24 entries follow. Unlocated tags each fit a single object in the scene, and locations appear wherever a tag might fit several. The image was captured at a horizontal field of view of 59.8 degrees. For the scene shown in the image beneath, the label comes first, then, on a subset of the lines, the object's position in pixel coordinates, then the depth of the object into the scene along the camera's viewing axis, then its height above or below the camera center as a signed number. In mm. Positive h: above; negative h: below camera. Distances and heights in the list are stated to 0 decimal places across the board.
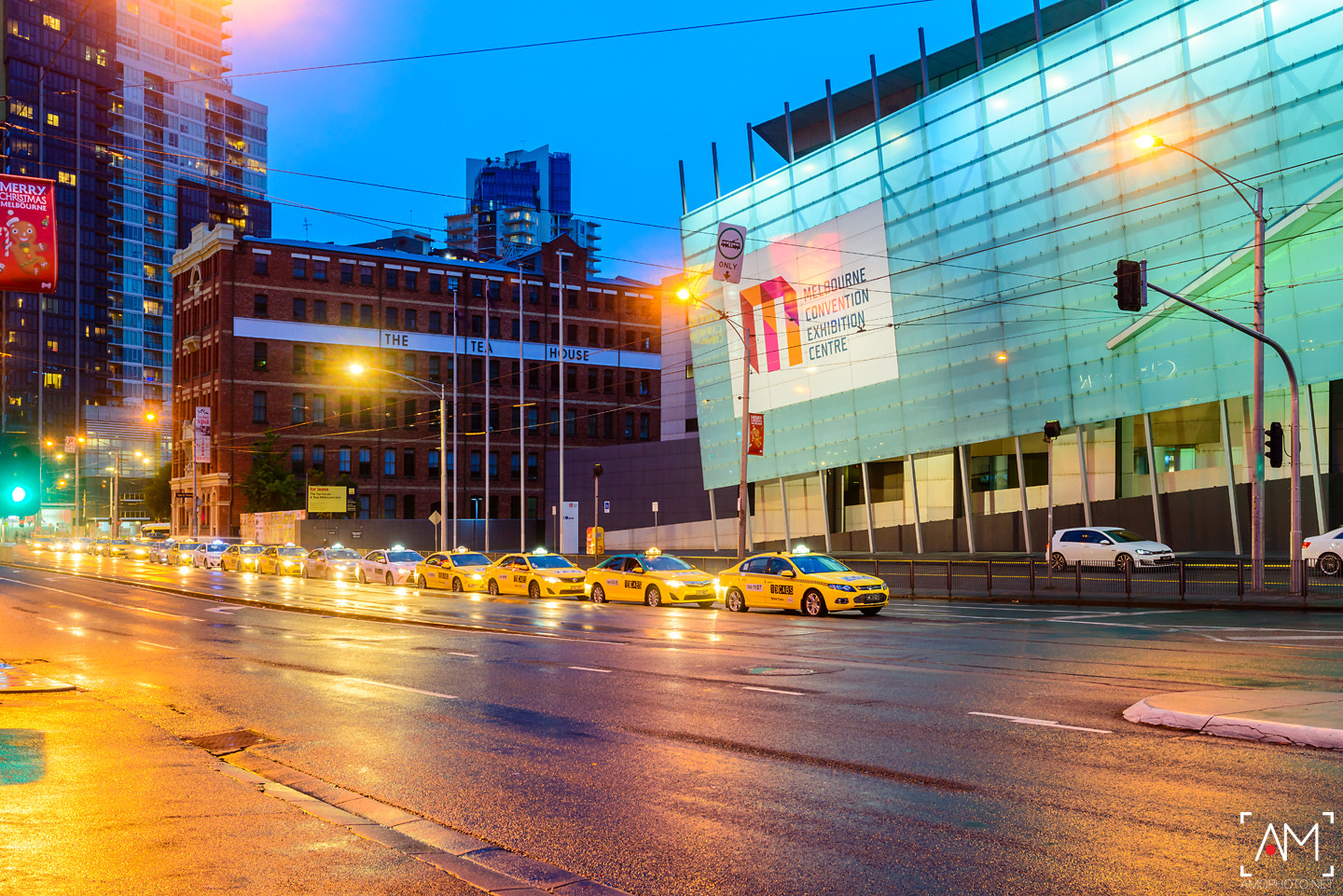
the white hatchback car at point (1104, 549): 33531 -890
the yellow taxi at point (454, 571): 38625 -1031
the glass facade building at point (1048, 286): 35281 +8697
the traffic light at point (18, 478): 15328 +1014
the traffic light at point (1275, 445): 26230 +1561
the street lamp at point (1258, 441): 26766 +1712
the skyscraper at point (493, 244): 171625 +47172
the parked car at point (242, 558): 56906 -522
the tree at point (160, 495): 116188 +5431
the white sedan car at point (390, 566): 42969 -901
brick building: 83375 +13622
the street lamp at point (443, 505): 51531 +1596
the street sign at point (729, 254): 40688 +9810
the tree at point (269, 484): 78125 +4209
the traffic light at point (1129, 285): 22703 +4531
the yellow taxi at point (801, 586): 25719 -1299
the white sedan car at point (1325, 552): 29062 -1003
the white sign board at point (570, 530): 63656 +379
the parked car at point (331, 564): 48500 -832
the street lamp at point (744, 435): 37031 +3242
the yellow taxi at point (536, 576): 35312 -1189
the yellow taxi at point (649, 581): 30844 -1286
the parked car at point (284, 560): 53312 -669
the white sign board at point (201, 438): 72250 +6845
